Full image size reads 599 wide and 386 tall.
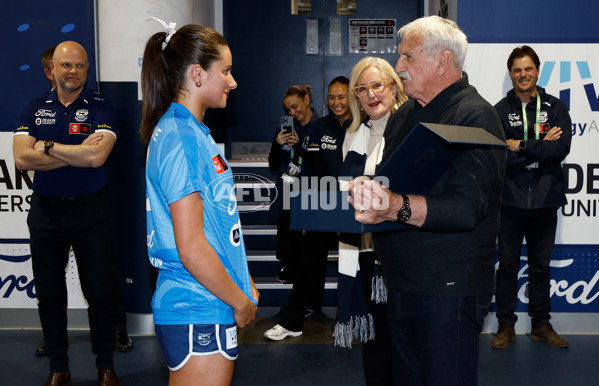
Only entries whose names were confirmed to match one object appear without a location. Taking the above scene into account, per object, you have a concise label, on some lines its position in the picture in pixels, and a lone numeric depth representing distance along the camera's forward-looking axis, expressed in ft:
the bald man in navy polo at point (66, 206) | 11.06
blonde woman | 9.03
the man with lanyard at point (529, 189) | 13.56
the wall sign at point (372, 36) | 22.49
